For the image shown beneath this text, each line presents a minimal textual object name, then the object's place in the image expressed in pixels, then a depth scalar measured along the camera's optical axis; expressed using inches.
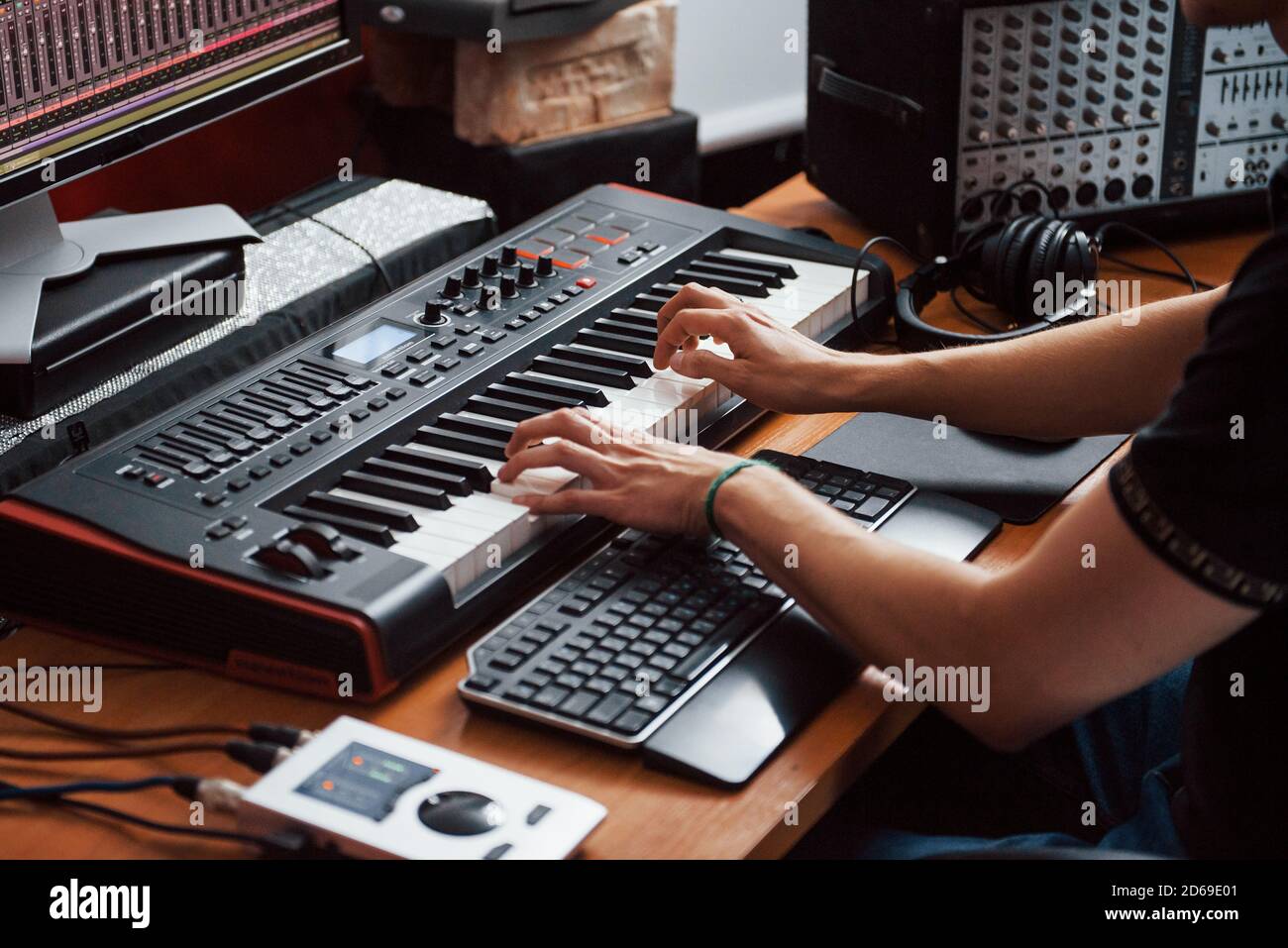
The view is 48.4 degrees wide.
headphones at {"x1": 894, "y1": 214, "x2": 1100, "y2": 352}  57.2
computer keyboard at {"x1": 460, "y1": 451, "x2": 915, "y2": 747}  37.3
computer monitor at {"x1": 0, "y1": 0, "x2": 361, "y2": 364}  48.6
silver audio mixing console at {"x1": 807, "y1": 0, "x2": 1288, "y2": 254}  61.4
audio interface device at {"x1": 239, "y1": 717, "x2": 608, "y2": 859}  32.5
